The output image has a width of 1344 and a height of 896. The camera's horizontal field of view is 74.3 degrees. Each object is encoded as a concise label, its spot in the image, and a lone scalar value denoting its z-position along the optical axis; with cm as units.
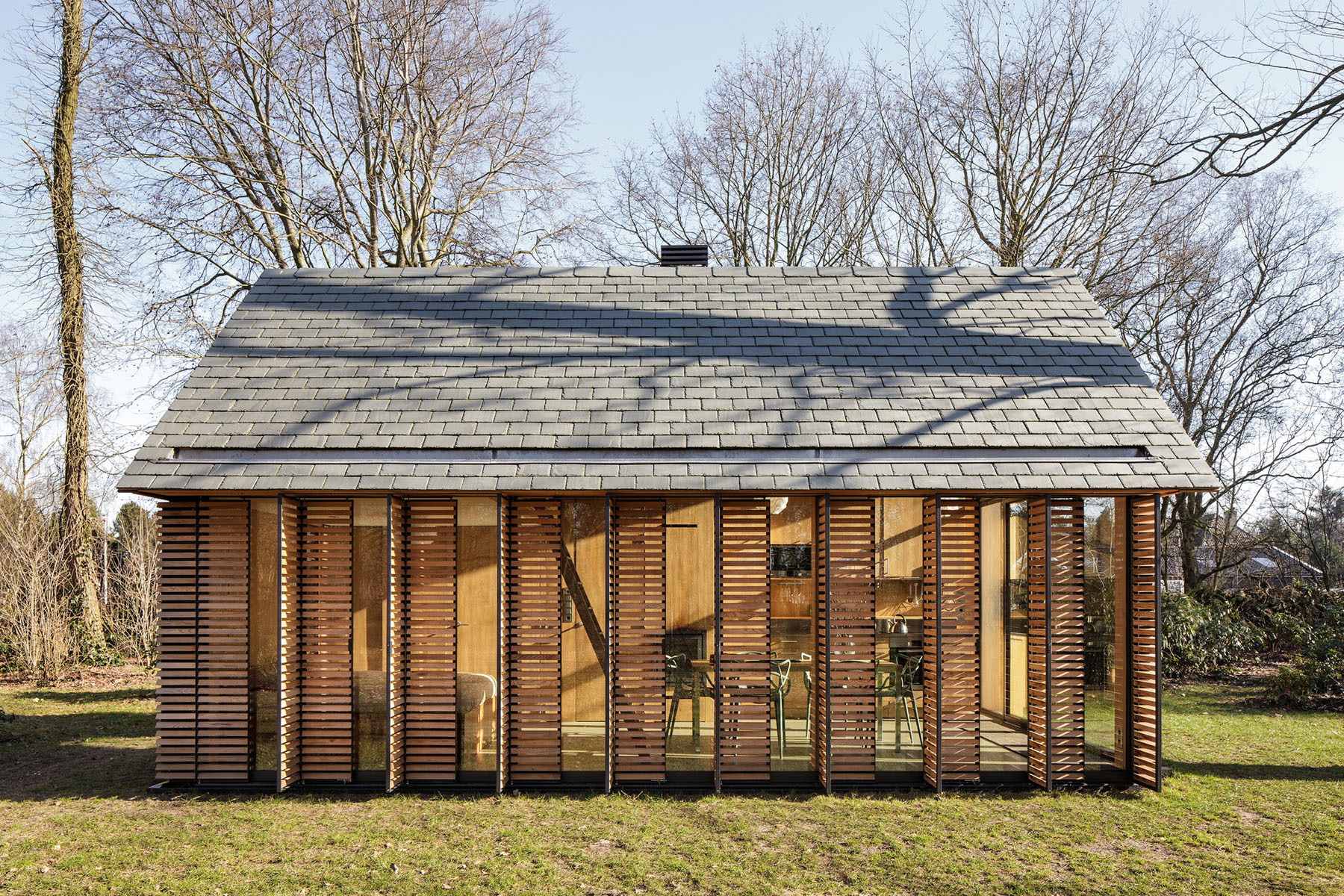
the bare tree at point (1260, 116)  827
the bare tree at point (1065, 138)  1756
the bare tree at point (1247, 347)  1989
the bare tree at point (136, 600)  1552
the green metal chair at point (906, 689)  798
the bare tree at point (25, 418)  1856
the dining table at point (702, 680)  798
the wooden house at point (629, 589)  771
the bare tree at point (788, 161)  2169
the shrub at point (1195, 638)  1495
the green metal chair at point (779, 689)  805
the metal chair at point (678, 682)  798
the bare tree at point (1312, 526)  1884
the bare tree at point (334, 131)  1584
